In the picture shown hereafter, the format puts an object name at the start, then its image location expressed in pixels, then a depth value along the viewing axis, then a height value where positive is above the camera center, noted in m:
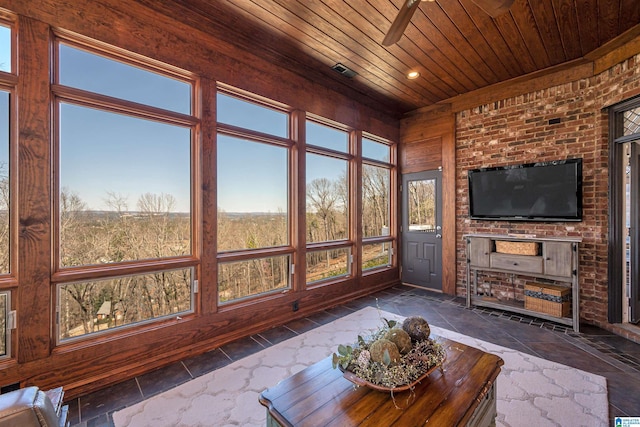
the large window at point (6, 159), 2.12 +0.43
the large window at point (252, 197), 3.28 +0.22
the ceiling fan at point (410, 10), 1.88 +1.38
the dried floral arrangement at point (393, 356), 1.42 -0.74
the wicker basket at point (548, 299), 3.49 -1.05
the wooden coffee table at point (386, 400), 1.24 -0.87
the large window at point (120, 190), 2.39 +0.24
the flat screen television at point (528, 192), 3.64 +0.31
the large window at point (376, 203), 5.00 +0.22
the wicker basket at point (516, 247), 3.68 -0.44
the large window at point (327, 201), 4.20 +0.22
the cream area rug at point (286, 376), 1.94 -1.36
